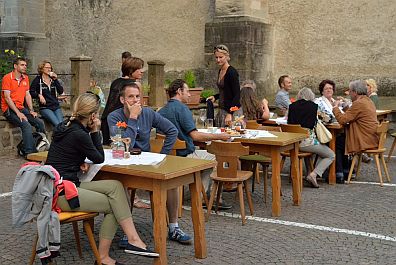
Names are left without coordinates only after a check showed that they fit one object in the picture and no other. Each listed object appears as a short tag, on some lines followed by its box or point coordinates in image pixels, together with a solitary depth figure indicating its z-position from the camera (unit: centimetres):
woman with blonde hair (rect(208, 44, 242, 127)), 759
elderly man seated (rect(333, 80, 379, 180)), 784
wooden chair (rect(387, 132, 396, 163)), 956
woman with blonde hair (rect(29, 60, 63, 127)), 969
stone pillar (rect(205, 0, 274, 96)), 1347
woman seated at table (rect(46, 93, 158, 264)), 436
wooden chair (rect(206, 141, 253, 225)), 583
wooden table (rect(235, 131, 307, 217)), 610
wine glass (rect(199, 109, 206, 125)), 668
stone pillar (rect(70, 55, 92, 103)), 1138
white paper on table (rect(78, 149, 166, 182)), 457
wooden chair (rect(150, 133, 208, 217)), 587
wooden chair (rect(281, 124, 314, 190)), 720
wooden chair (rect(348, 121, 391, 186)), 788
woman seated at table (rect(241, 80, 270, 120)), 777
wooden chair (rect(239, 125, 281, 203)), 689
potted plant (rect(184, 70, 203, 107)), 1273
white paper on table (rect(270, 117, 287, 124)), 845
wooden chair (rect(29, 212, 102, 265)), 422
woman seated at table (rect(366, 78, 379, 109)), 990
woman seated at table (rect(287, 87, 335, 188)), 766
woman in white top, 806
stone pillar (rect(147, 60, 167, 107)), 1230
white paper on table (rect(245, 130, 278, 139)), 642
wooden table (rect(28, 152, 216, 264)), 432
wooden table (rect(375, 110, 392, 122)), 981
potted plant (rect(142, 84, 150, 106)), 1238
